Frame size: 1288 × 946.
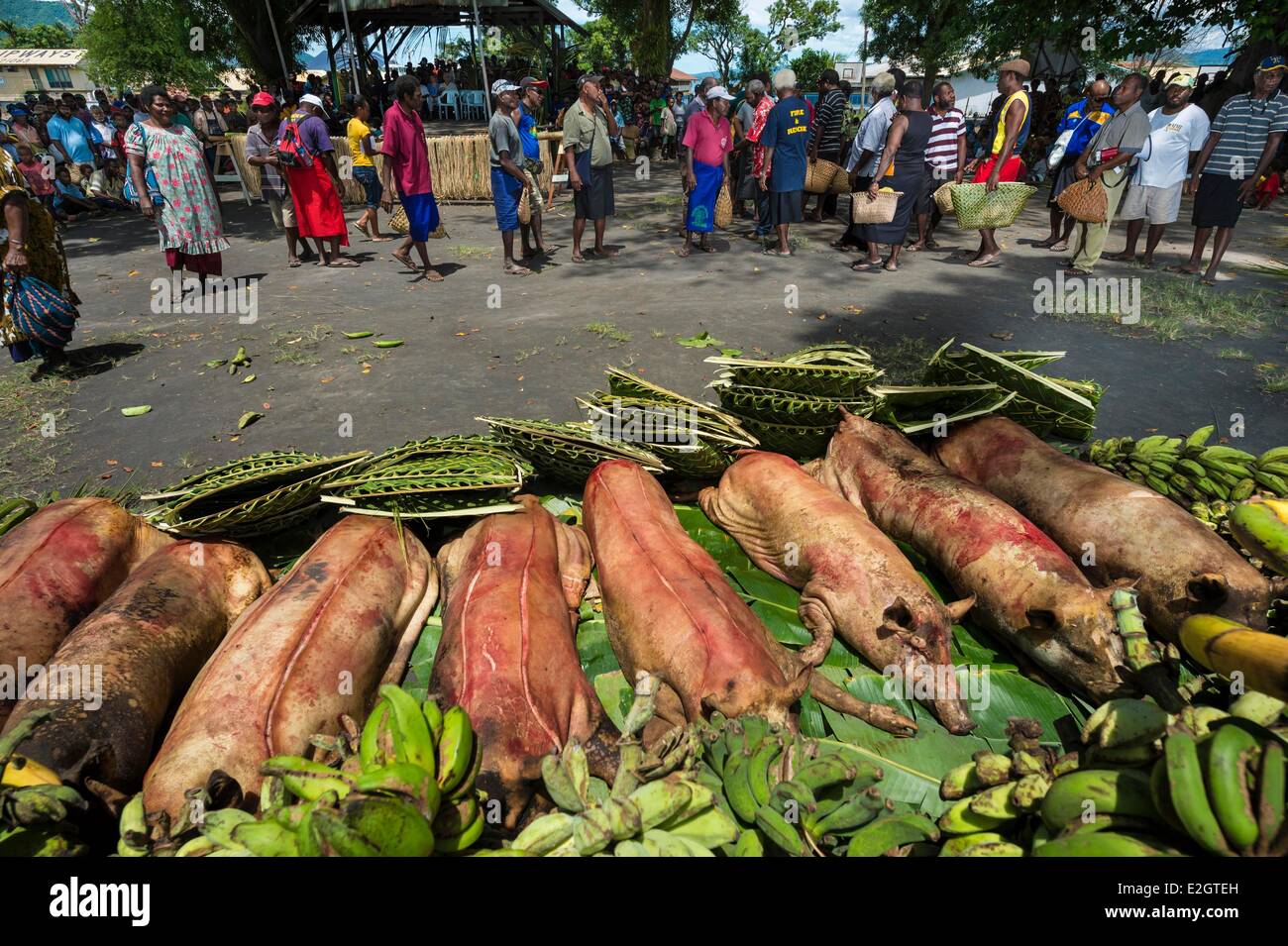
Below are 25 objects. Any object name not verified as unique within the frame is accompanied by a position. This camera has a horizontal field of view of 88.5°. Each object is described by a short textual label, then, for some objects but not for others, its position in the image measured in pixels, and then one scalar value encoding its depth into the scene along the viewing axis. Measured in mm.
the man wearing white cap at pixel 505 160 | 8820
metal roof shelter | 18188
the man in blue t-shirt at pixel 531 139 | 9672
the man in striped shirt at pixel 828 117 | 12109
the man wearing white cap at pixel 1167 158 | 8992
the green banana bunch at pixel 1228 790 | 1326
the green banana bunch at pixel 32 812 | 1667
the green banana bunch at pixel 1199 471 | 3482
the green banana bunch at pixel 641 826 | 1719
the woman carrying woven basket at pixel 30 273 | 5934
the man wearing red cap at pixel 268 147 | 9453
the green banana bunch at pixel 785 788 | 1902
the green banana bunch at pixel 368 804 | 1428
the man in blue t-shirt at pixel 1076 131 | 10414
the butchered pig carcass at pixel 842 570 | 2846
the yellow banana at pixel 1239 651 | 1902
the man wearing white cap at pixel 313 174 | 9195
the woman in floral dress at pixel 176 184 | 7707
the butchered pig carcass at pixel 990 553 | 2715
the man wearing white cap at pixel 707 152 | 9898
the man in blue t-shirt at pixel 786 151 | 9969
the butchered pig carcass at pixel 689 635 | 2496
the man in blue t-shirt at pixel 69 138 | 14938
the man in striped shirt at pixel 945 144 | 9930
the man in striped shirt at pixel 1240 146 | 8414
